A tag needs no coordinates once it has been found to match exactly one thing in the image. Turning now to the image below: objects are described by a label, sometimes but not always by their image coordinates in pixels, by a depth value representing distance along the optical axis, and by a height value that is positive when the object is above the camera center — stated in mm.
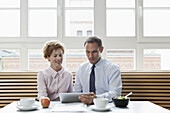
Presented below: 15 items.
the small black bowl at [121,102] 1749 -382
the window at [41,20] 3340 +569
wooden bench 2879 -421
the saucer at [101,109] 1618 -404
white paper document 1613 -407
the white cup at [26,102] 1676 -366
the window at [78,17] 3318 +617
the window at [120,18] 3334 +597
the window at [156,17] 3330 +612
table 1600 -420
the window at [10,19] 3367 +590
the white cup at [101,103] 1657 -367
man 2363 -212
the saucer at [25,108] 1653 -405
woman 2426 -220
